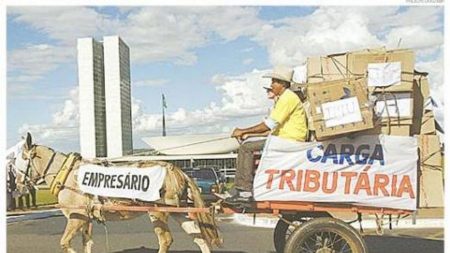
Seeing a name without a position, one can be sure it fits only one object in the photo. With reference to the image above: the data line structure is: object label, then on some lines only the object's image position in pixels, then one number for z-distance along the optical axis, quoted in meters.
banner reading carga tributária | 5.64
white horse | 5.99
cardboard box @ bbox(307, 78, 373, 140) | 5.48
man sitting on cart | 5.71
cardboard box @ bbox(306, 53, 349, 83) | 5.75
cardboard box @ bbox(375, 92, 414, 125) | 5.66
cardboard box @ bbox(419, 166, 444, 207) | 5.73
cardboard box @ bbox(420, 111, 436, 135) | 5.76
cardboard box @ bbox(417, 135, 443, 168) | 5.75
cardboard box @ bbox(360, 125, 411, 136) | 5.68
